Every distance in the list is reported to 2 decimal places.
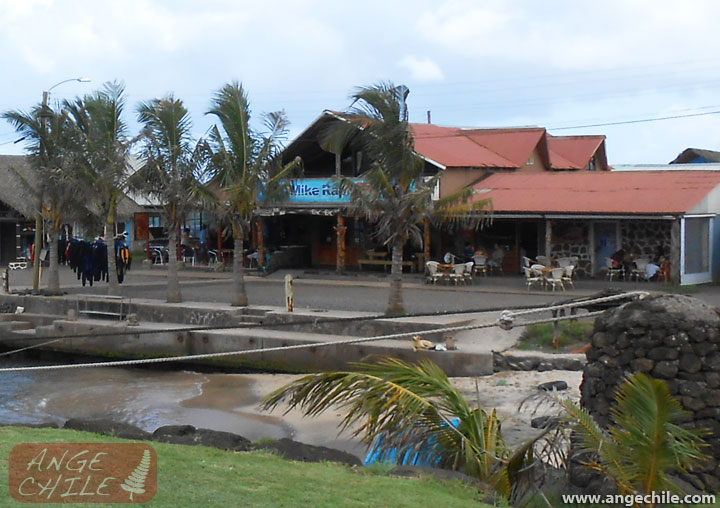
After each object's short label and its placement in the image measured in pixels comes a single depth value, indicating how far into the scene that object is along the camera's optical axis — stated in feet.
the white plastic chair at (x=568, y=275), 82.78
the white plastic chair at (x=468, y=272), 89.76
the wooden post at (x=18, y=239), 133.39
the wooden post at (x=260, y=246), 108.43
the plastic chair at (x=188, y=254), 119.85
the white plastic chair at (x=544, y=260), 87.25
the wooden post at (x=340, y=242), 102.01
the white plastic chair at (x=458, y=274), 89.40
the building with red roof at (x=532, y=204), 84.12
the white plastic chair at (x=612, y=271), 87.51
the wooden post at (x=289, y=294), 72.43
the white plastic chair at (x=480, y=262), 94.02
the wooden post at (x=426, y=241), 94.94
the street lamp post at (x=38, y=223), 86.38
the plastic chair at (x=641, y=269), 85.71
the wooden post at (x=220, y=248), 113.91
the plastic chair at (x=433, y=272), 91.15
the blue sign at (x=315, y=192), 101.91
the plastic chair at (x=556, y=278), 81.97
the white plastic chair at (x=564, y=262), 88.02
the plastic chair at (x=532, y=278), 82.79
